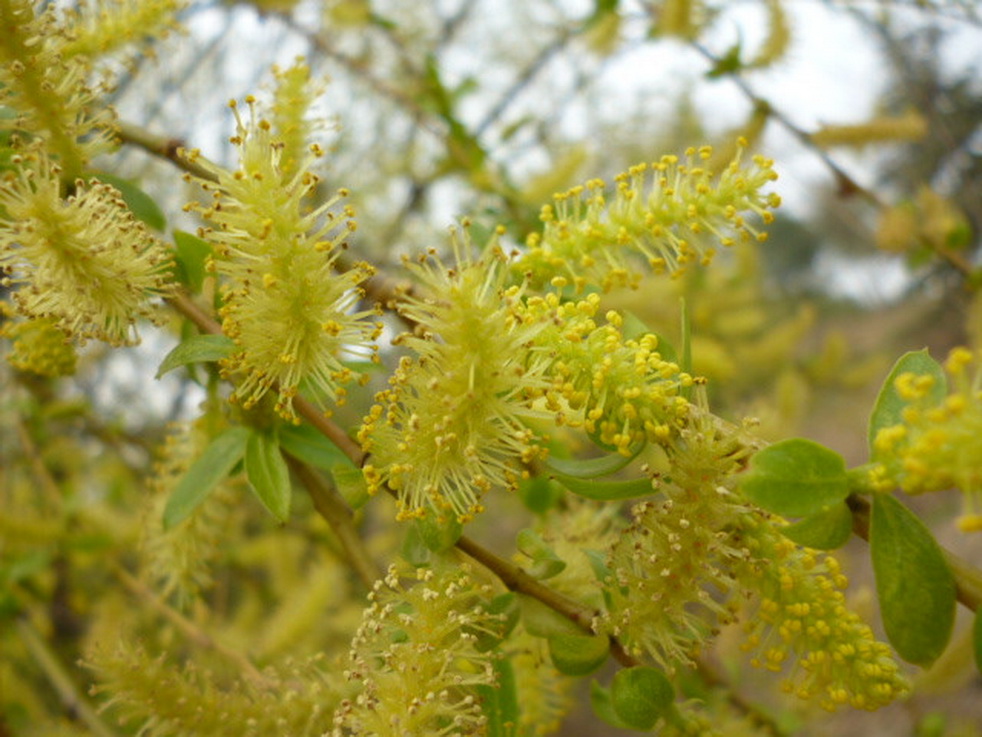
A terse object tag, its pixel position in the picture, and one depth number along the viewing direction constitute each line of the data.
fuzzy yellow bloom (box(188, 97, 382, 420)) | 0.13
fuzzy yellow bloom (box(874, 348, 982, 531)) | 0.11
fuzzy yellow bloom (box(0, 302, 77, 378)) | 0.16
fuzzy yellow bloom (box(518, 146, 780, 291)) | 0.15
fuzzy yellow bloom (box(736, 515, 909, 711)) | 0.13
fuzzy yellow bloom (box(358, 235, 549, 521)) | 0.13
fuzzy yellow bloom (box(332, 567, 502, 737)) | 0.14
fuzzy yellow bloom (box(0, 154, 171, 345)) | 0.14
